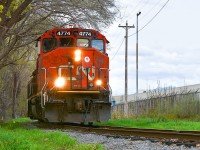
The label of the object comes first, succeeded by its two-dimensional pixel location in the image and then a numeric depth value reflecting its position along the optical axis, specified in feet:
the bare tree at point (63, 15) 72.59
